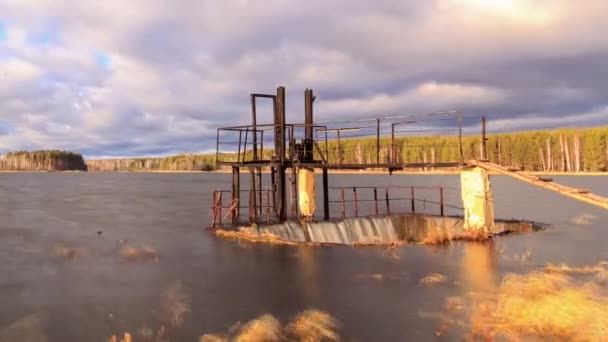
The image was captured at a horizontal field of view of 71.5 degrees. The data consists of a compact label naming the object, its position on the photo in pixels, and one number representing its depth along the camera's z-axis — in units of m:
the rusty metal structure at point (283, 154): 22.03
